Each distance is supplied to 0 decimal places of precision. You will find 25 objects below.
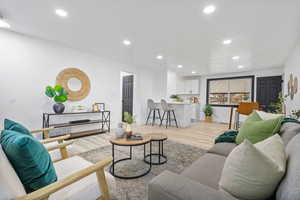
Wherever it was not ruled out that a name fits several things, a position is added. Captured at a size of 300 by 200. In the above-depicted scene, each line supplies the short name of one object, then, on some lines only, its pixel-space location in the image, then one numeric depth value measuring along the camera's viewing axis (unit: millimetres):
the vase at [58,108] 3221
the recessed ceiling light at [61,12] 2077
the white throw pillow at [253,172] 714
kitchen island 5172
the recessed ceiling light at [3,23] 2294
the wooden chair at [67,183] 731
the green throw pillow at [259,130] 1404
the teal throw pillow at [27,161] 840
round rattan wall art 3572
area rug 1562
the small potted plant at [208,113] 6536
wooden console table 3227
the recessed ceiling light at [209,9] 1899
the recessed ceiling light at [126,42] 3188
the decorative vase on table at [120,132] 2076
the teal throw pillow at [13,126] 1188
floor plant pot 6559
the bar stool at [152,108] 5695
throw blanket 1925
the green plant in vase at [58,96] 3150
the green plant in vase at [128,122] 2091
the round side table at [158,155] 2239
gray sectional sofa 637
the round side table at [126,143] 1824
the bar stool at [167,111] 5125
